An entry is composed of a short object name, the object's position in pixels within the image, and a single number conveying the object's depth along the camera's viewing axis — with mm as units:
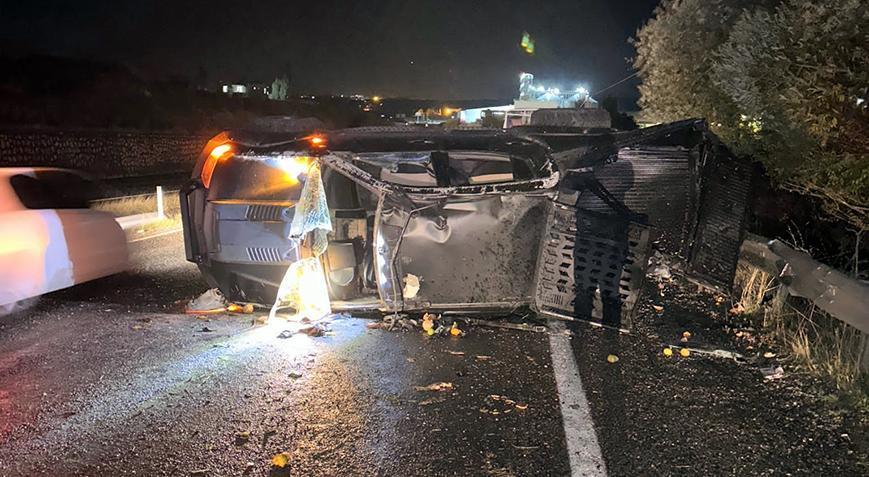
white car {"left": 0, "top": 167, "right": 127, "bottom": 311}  5953
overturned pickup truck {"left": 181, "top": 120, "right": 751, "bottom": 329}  5520
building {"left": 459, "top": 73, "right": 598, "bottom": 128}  31964
